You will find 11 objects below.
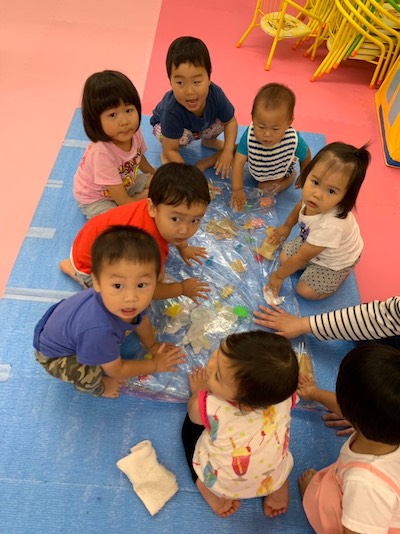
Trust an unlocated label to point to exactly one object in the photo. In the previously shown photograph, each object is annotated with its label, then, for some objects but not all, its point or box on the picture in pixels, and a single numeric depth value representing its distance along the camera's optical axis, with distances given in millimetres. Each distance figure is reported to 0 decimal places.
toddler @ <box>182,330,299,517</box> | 1007
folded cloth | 1340
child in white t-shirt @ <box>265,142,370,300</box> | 1550
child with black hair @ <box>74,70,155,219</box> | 1699
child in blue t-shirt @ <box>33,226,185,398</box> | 1190
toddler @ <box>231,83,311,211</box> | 1849
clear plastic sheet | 1618
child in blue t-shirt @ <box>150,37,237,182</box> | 1944
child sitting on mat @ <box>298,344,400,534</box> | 988
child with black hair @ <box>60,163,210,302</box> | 1454
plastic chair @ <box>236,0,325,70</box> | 3229
